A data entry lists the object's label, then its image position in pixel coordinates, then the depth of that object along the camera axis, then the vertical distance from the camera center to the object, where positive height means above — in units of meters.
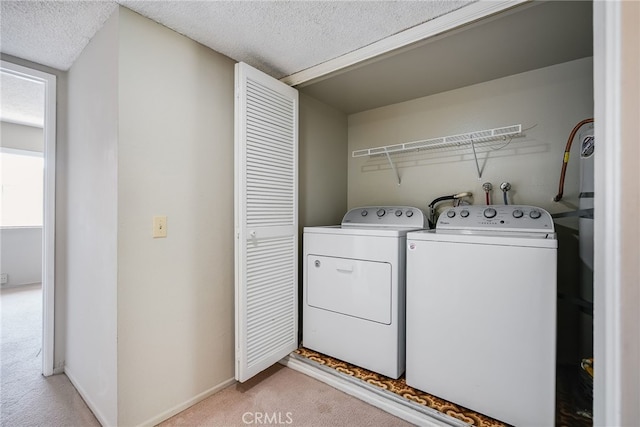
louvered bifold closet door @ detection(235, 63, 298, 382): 1.80 -0.05
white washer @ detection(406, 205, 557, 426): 1.38 -0.53
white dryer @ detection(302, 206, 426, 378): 1.85 -0.54
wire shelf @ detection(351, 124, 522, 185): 1.83 +0.54
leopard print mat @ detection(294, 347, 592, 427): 1.49 -1.08
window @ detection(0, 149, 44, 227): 4.36 +0.37
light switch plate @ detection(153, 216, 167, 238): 1.57 -0.07
